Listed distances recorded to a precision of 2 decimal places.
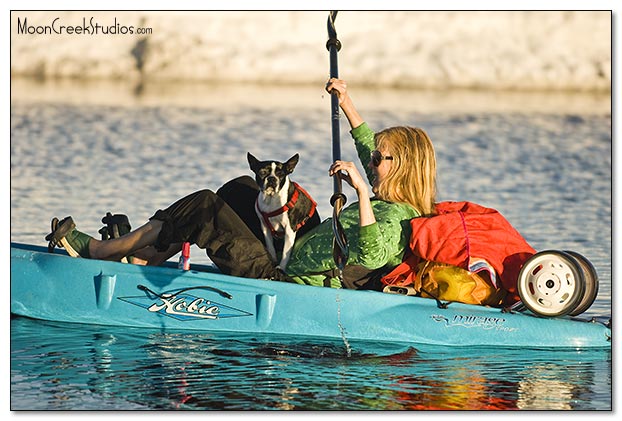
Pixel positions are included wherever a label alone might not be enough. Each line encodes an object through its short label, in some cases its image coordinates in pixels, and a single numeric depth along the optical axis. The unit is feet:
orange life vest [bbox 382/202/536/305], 44.91
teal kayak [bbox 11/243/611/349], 46.55
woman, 45.09
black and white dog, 48.19
